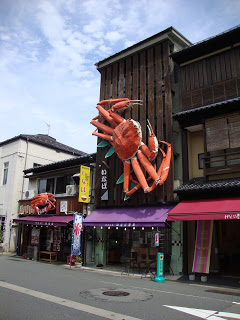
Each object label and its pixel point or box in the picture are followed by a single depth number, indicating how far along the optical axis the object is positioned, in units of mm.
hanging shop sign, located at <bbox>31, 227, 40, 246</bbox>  22162
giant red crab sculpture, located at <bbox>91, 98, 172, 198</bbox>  15305
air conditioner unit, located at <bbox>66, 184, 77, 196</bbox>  20384
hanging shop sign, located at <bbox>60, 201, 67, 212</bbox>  20422
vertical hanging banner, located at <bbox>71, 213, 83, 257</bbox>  16984
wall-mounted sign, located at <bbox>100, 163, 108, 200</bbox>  18259
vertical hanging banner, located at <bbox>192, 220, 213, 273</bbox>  12938
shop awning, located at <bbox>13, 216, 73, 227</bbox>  18469
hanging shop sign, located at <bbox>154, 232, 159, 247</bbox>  13586
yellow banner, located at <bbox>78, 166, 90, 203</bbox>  18359
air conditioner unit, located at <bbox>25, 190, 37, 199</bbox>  24156
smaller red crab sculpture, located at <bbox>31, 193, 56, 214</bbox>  21547
